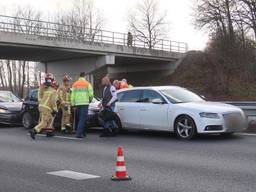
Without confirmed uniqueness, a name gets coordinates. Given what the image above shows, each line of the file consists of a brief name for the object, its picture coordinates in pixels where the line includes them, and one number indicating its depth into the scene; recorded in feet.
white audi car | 41.27
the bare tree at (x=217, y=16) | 150.20
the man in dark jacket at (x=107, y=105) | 47.11
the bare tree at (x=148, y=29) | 240.94
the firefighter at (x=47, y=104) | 47.70
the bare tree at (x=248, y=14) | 146.92
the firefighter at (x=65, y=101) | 51.85
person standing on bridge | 157.80
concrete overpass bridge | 125.39
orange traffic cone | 24.50
